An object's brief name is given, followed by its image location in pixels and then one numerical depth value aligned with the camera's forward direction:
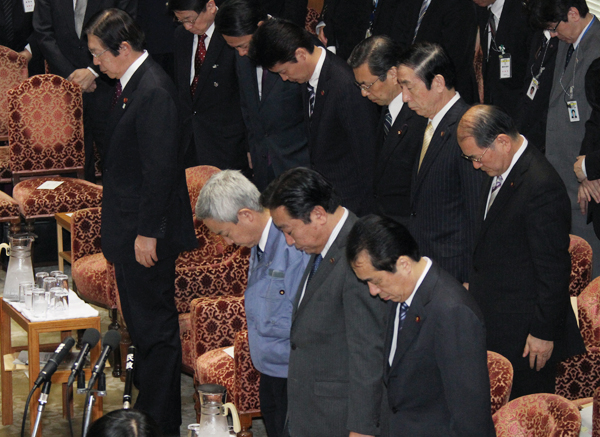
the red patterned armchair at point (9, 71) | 13.50
